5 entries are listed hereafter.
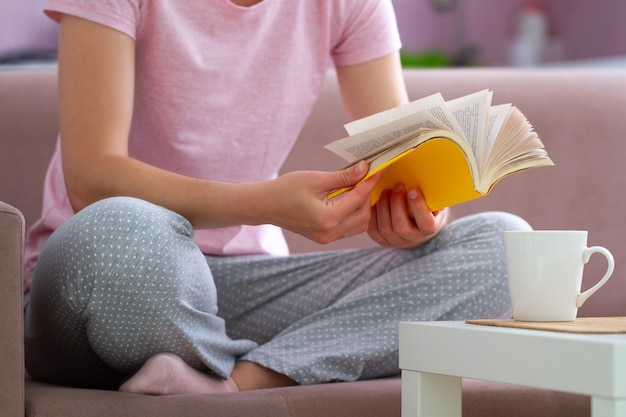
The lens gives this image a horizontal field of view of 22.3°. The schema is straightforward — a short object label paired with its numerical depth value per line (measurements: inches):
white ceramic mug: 64.3
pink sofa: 97.7
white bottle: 231.0
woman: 72.5
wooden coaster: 60.5
